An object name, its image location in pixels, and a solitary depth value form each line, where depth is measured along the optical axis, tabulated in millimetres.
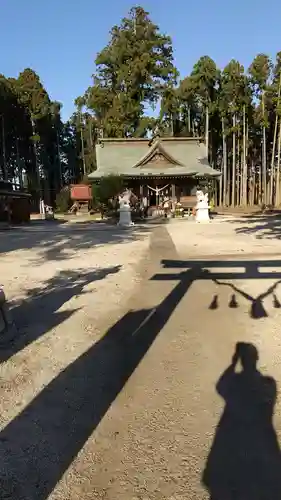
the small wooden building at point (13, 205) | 24875
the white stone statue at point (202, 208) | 21219
